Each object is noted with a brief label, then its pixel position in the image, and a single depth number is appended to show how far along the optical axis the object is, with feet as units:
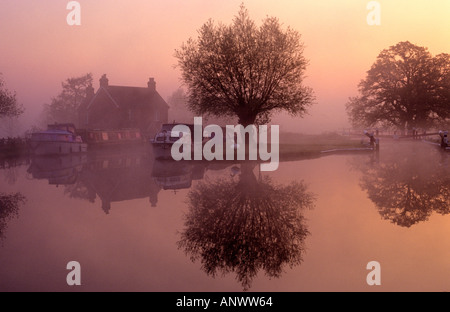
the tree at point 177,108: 364.42
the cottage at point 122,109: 196.24
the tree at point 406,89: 177.06
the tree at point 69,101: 278.67
